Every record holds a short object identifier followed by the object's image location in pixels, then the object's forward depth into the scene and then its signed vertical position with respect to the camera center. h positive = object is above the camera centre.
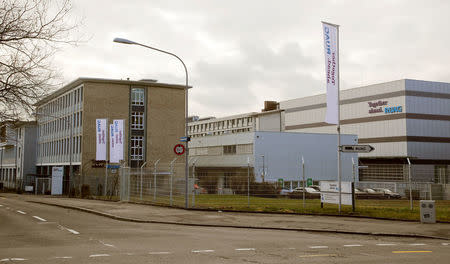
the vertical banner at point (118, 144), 39.20 +1.93
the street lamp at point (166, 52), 22.39 +5.45
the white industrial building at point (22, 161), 74.27 +1.02
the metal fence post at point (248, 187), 23.06 -0.85
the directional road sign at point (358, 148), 20.03 +0.92
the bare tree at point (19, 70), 15.72 +3.29
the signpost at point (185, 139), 22.52 +1.38
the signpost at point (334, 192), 20.87 -0.96
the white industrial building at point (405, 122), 69.38 +7.11
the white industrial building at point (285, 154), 65.12 +2.19
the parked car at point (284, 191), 26.39 -1.28
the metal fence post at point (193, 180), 22.15 -0.54
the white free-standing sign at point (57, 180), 51.94 -1.34
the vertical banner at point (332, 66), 20.94 +4.49
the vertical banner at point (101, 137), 41.88 +2.65
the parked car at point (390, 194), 27.75 -1.33
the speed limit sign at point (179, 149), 22.44 +0.90
